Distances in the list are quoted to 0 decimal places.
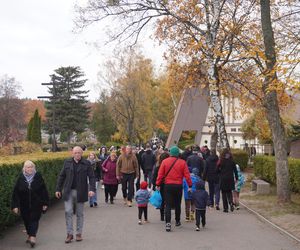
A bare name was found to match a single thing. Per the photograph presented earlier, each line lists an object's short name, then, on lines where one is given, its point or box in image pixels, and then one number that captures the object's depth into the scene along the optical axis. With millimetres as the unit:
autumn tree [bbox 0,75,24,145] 64719
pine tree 69812
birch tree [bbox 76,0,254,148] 17062
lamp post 23006
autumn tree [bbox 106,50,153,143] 56719
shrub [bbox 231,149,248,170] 28641
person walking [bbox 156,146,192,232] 9727
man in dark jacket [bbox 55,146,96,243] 8430
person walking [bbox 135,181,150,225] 10484
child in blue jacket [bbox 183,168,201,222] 10750
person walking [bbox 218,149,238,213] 12156
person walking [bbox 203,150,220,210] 12891
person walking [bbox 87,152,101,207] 13664
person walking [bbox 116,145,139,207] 13781
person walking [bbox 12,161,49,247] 8086
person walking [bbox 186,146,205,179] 13984
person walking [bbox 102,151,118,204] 14292
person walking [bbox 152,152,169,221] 10818
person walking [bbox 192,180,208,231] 9625
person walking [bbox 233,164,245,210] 12935
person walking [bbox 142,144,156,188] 17547
